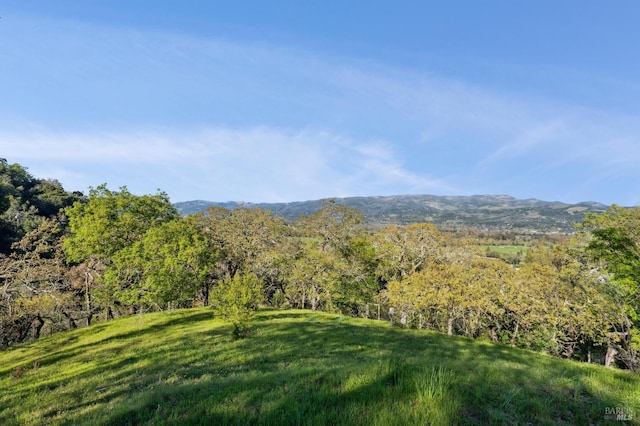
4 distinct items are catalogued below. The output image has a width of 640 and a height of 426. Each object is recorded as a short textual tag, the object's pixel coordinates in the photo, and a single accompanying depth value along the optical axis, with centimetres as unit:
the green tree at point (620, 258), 2123
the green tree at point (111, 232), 3052
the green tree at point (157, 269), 2939
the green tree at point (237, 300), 2219
